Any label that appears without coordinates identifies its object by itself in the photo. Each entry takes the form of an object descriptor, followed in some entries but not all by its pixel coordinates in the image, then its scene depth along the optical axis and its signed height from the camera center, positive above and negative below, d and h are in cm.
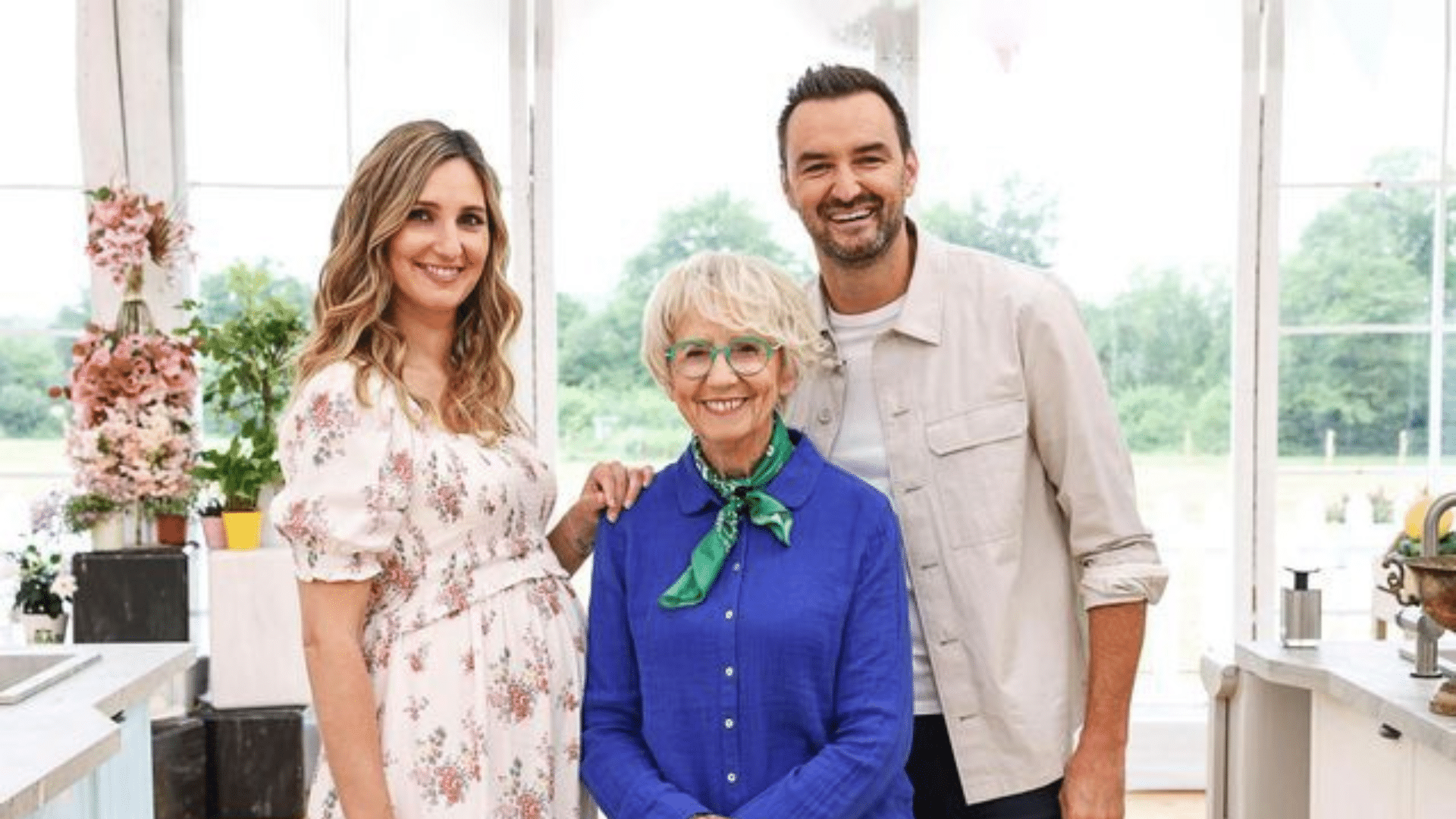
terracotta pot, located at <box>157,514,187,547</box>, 437 -47
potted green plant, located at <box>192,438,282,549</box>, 435 -33
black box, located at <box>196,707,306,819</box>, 435 -114
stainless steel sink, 259 -51
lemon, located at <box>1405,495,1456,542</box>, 321 -32
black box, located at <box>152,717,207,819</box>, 429 -115
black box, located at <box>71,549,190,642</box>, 426 -65
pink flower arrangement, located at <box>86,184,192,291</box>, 427 +38
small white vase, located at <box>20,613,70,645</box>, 425 -74
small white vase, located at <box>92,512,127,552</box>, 433 -48
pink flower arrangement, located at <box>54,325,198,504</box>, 417 -14
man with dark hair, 205 -15
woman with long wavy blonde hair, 183 -21
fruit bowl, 230 -33
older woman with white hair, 180 -30
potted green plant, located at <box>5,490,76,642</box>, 425 -63
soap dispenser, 298 -48
